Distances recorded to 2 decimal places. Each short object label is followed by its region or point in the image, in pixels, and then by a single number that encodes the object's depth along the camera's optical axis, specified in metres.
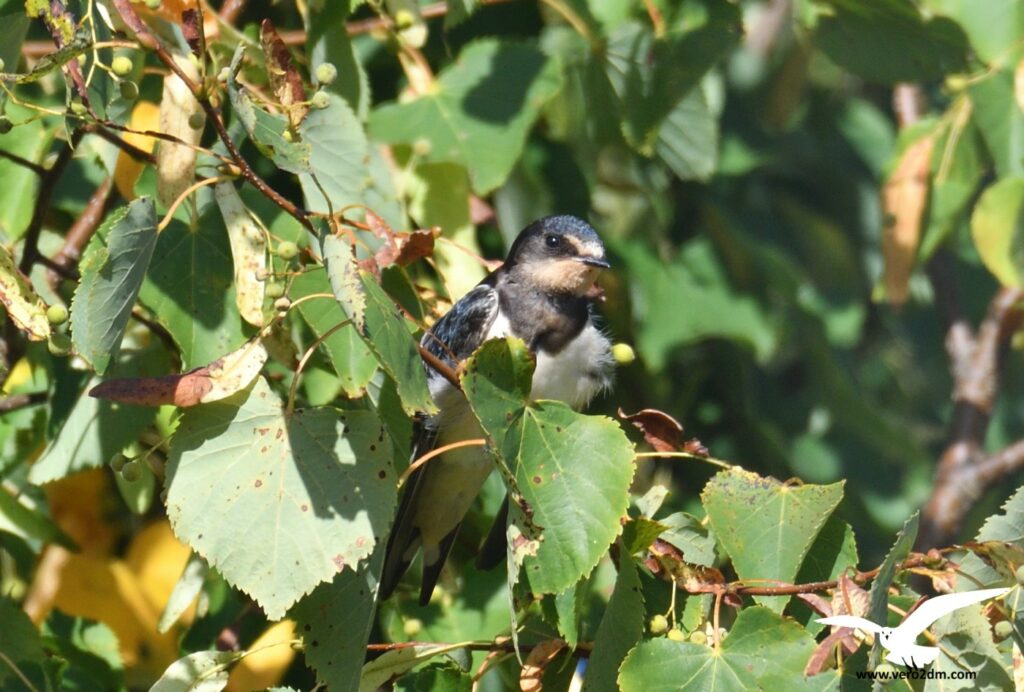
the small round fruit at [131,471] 3.80
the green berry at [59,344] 3.72
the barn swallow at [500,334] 5.61
